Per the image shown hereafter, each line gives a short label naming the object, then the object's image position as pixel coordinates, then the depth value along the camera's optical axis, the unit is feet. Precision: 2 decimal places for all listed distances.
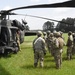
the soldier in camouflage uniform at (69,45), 25.50
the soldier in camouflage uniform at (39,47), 20.68
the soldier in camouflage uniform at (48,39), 31.71
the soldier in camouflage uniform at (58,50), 20.59
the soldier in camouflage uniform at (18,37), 32.15
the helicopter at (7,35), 26.79
